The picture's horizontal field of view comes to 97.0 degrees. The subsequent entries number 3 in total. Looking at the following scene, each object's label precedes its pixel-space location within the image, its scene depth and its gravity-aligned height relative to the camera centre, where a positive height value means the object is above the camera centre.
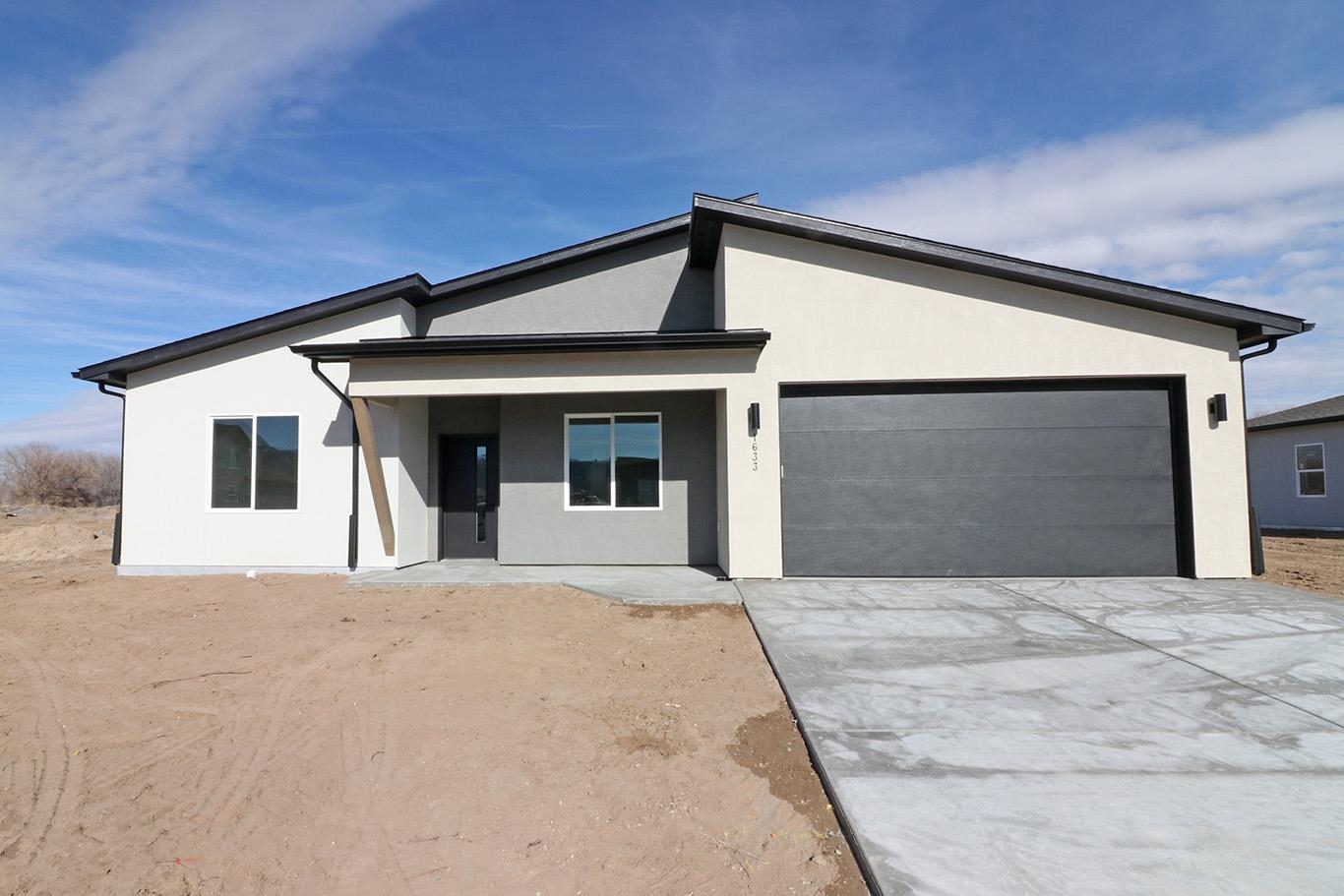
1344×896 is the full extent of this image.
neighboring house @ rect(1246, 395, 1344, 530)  14.55 +0.14
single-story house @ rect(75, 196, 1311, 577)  7.96 +1.07
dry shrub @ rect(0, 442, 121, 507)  22.03 +0.28
